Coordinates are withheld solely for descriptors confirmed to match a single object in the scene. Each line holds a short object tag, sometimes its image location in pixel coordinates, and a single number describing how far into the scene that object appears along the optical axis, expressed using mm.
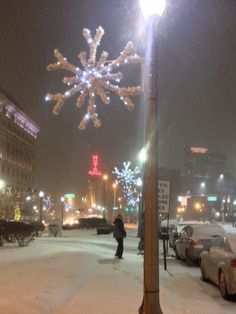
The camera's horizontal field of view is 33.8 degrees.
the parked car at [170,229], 12877
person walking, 13533
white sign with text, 9512
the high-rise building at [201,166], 121470
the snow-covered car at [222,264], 8283
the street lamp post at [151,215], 5090
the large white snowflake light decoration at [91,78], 8528
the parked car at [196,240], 13428
